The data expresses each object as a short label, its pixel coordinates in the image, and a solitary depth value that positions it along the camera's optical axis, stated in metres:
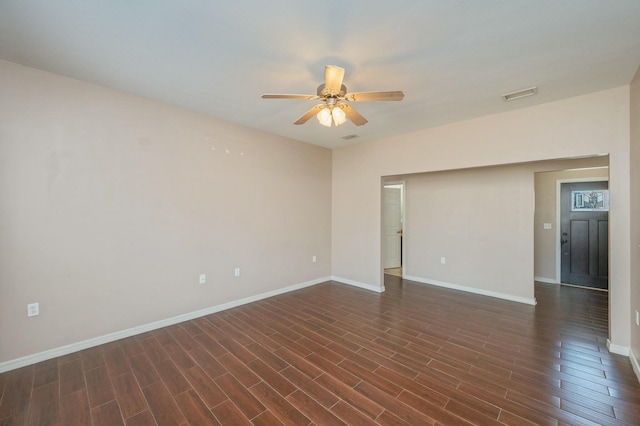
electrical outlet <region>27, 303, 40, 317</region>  2.44
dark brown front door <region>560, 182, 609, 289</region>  4.69
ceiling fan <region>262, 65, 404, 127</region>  2.05
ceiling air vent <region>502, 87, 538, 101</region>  2.76
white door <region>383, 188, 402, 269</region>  6.37
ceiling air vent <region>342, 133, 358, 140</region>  4.38
